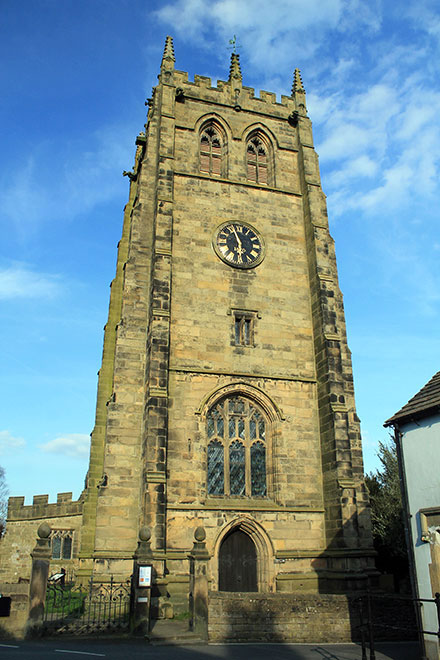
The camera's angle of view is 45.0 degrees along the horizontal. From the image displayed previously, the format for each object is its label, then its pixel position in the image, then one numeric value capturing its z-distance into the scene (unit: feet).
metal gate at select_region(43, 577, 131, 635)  39.68
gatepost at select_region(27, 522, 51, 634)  38.33
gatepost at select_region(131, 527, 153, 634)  39.63
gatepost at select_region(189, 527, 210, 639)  39.65
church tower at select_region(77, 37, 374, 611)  51.93
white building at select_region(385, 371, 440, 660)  32.99
